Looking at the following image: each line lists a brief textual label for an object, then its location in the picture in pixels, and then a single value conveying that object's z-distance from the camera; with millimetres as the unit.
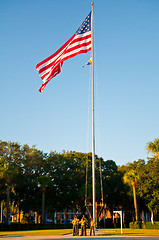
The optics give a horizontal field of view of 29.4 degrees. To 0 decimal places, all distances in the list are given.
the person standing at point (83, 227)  25377
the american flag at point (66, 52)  24844
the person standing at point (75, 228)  26212
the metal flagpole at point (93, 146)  25331
